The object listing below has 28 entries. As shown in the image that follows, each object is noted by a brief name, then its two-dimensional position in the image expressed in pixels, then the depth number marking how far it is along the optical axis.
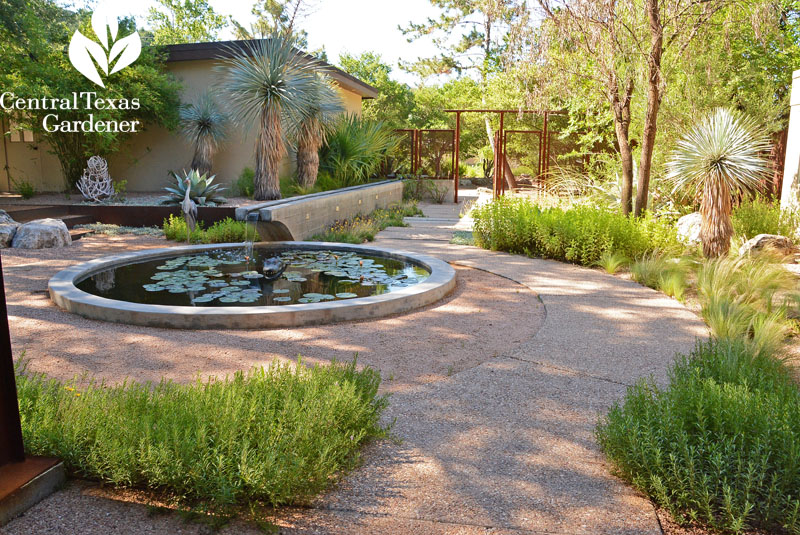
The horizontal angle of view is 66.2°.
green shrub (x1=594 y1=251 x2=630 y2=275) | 7.26
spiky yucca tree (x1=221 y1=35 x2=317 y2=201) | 10.92
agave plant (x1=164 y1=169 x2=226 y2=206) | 10.48
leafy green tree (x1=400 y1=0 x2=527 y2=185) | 28.52
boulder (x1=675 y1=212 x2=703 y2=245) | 8.51
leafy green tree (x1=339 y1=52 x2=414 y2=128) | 28.56
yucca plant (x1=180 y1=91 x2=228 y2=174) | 12.30
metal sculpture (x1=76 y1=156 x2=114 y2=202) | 11.71
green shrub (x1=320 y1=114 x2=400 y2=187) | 14.08
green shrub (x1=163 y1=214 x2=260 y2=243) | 8.96
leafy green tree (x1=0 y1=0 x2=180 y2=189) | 11.40
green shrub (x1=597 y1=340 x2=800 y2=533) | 2.26
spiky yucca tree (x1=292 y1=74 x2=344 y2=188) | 12.00
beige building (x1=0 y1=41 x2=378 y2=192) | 13.31
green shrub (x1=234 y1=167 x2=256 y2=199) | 12.62
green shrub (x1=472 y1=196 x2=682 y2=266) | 7.76
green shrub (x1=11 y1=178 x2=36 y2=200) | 13.04
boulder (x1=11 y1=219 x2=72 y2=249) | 8.39
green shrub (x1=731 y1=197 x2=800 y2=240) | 8.52
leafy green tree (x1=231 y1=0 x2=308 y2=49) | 30.20
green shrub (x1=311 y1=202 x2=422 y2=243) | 9.70
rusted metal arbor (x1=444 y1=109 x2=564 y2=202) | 14.55
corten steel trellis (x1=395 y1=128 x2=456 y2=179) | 18.38
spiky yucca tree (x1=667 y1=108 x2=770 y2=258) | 7.07
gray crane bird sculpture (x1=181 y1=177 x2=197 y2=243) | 9.29
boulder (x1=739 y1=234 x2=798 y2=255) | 7.54
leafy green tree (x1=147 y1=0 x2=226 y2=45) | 39.22
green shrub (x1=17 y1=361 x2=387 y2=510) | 2.31
